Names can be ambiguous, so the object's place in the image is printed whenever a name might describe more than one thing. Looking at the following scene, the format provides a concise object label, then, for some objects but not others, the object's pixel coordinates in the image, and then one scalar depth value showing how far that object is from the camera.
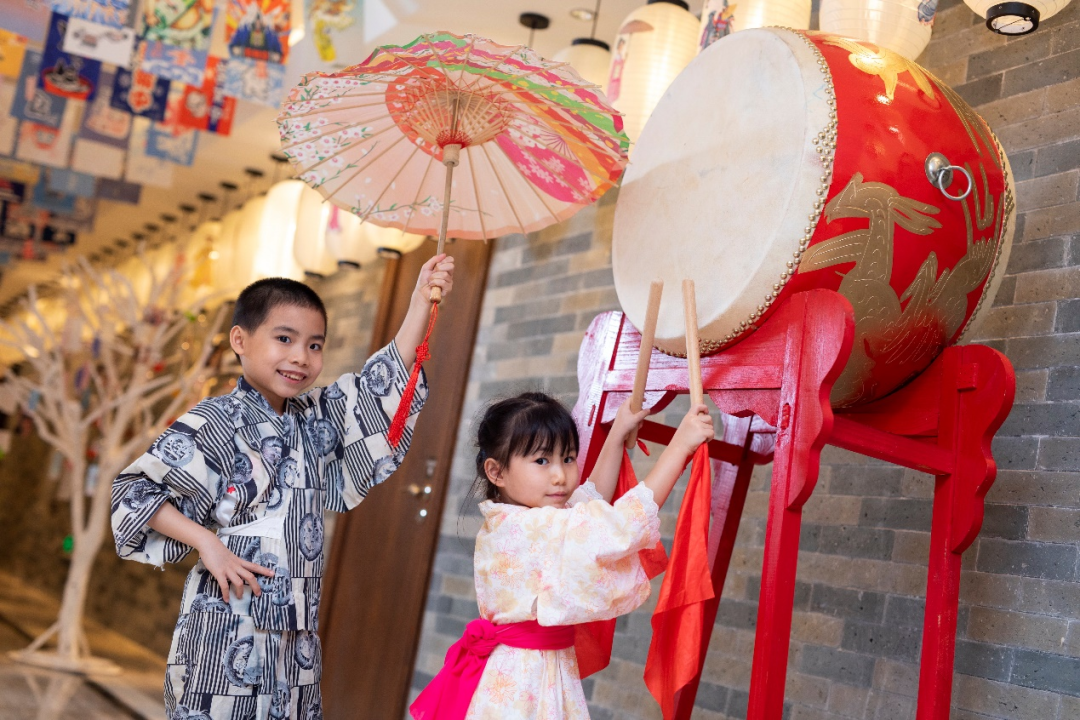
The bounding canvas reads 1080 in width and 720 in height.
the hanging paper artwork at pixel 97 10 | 3.40
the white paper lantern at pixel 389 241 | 4.11
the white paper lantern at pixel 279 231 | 5.12
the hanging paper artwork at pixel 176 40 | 3.76
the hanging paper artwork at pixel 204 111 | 4.53
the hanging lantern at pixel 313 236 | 4.65
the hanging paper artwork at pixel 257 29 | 3.88
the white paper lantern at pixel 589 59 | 3.33
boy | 1.65
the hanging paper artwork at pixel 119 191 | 5.80
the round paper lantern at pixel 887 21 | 1.93
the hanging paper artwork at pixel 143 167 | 4.95
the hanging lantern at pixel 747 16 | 2.34
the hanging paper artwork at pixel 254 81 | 3.84
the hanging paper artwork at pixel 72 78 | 4.18
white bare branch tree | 5.19
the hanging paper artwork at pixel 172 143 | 4.77
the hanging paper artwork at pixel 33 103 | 4.57
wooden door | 3.93
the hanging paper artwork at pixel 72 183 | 5.91
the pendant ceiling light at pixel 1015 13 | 1.90
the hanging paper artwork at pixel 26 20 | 4.05
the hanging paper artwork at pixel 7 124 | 5.01
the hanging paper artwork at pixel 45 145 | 4.92
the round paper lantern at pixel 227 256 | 5.59
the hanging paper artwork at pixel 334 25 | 3.90
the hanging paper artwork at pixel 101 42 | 3.65
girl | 1.55
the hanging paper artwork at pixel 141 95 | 4.41
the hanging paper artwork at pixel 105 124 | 4.70
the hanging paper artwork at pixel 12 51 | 4.52
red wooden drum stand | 1.50
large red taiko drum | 1.56
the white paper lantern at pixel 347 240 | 4.34
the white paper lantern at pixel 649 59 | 2.84
